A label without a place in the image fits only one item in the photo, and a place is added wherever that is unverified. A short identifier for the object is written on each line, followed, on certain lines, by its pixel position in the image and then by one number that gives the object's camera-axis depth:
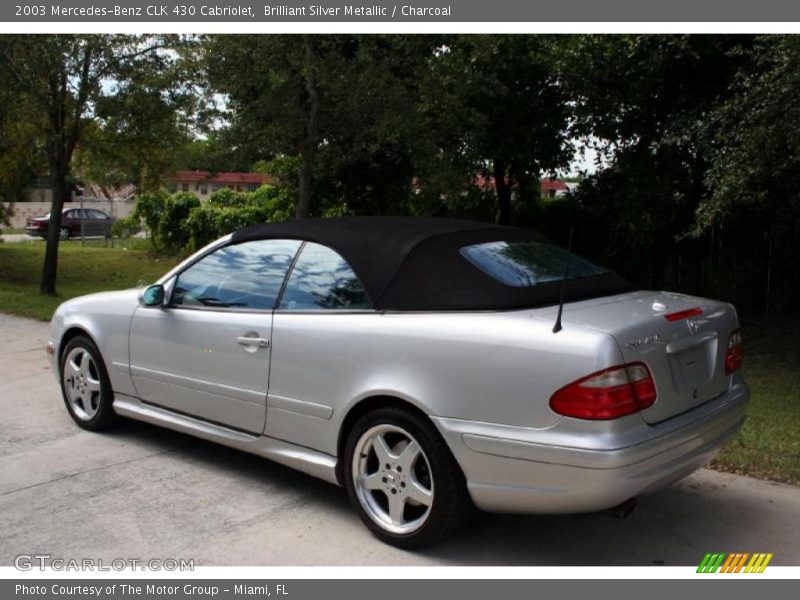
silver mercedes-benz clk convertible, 3.29
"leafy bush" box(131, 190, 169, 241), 21.53
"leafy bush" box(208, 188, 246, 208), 21.67
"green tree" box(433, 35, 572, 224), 9.71
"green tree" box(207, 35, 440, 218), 8.85
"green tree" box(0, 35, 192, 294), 11.71
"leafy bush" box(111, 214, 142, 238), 25.09
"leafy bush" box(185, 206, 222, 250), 19.86
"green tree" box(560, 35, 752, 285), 8.84
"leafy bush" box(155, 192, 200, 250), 20.92
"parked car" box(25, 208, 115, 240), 33.31
